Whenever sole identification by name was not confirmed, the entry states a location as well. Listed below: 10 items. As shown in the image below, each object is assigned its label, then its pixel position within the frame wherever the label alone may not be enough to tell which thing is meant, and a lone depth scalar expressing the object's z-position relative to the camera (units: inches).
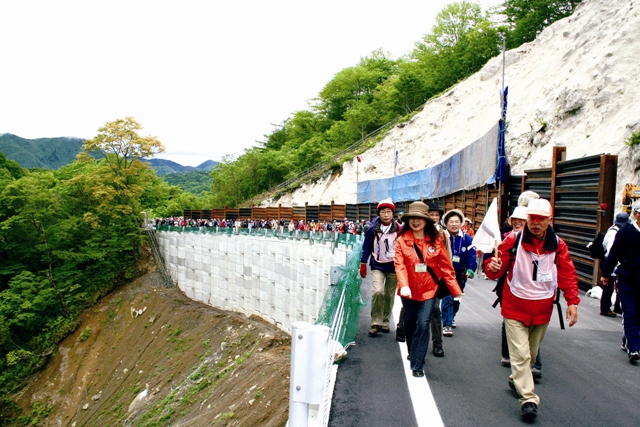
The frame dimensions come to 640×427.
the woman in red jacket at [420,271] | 222.7
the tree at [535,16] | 1969.7
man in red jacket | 188.4
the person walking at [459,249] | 291.7
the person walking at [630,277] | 256.4
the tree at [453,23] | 2632.9
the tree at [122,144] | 1524.4
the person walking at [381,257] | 301.6
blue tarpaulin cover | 772.6
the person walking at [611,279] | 271.3
